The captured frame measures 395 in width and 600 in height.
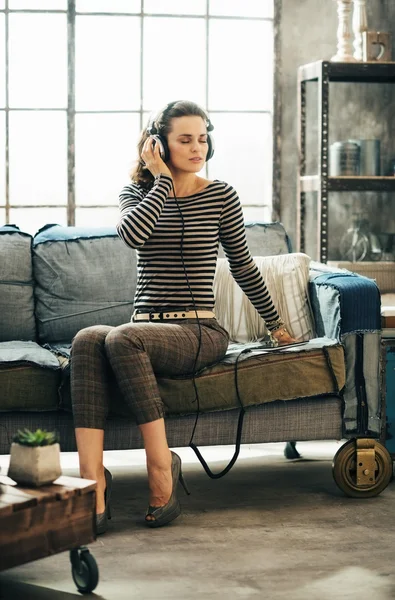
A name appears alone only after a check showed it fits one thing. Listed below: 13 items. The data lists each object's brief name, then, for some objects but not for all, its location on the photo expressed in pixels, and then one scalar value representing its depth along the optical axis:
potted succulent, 2.33
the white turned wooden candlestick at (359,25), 4.58
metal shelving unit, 4.41
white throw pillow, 3.61
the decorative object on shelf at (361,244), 4.75
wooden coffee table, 2.25
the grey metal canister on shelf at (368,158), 4.62
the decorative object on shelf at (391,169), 4.74
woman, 2.92
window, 4.68
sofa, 3.11
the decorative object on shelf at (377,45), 4.56
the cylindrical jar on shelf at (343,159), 4.54
